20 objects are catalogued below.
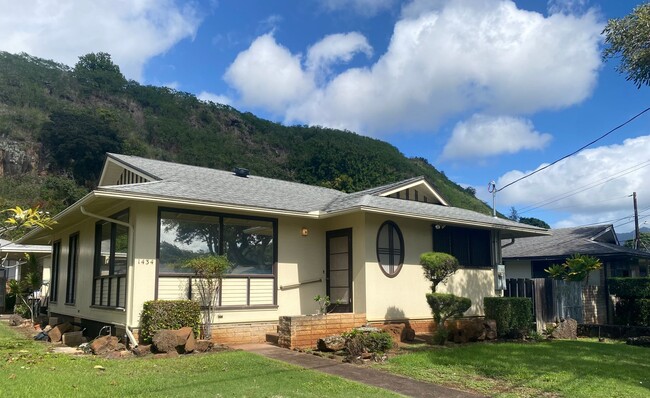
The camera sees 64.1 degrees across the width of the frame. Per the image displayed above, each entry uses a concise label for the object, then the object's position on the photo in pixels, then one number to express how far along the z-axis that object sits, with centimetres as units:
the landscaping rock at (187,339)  929
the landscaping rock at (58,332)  1212
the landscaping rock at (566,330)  1344
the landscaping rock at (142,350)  910
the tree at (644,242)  3888
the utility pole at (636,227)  3098
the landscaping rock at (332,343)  961
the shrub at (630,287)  1591
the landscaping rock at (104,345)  960
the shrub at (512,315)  1225
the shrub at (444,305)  1113
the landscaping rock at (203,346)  946
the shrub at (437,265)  1127
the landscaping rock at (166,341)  912
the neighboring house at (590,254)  1641
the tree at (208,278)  1034
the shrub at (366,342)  912
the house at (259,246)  1047
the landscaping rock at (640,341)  1215
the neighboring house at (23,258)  2069
